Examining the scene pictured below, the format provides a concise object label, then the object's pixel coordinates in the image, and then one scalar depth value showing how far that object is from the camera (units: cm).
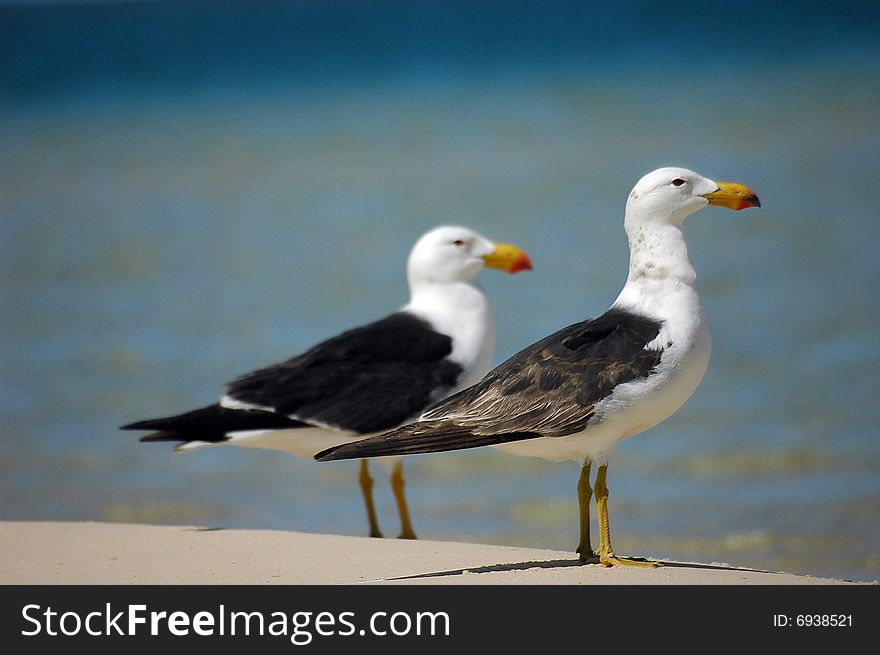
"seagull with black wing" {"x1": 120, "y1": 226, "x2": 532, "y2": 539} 1421
